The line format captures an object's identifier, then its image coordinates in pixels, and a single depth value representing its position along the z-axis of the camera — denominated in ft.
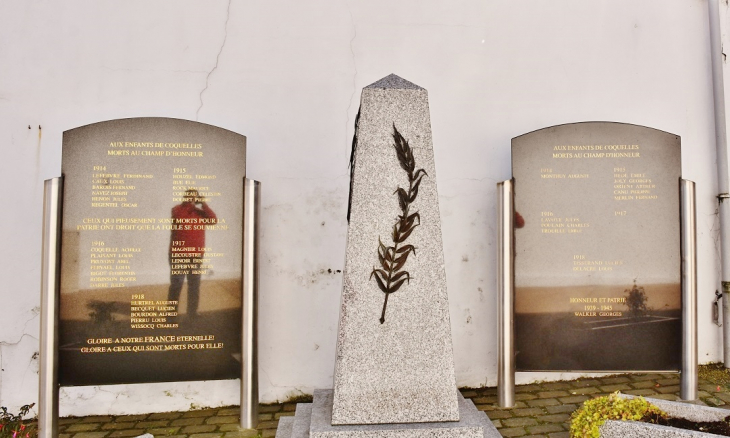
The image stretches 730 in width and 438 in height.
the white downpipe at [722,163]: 13.66
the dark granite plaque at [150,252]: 9.91
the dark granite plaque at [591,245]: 11.42
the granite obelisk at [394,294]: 7.91
